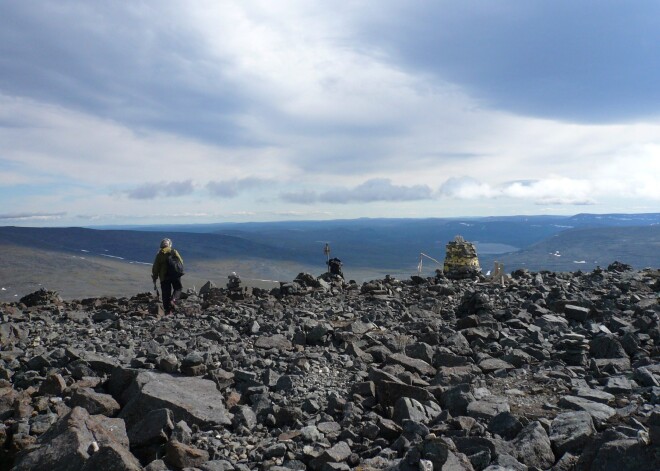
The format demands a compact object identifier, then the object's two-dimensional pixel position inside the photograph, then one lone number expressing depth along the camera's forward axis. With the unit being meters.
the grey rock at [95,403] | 6.91
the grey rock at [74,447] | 5.23
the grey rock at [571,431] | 5.51
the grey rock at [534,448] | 5.29
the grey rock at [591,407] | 6.38
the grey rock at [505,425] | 5.95
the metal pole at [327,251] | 27.71
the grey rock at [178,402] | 6.70
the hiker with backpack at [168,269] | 17.00
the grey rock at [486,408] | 6.50
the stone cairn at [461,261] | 27.45
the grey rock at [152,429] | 6.11
